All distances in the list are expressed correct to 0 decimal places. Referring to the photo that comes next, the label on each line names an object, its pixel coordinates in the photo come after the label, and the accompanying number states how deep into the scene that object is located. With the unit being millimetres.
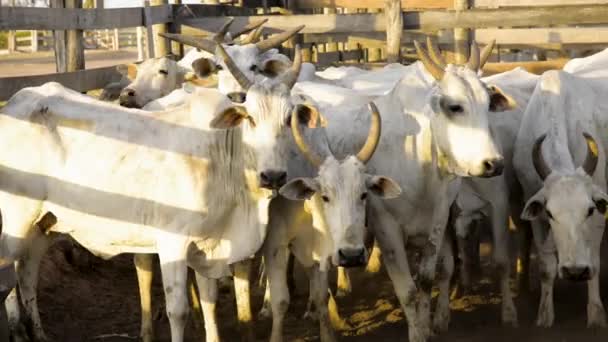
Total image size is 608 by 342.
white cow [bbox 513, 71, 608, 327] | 7727
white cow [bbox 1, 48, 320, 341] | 6938
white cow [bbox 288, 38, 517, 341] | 7277
